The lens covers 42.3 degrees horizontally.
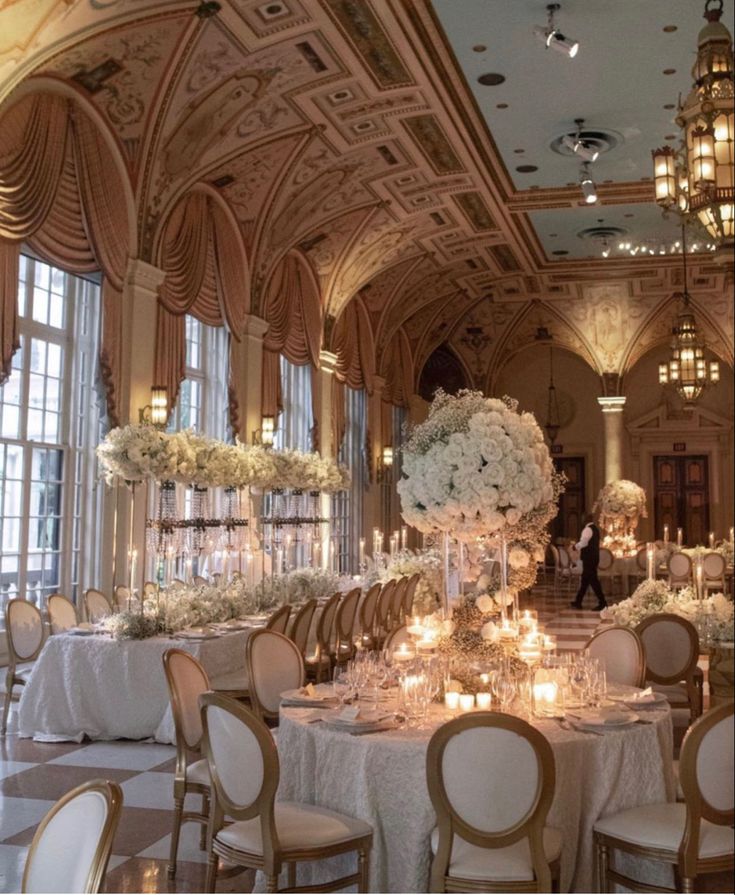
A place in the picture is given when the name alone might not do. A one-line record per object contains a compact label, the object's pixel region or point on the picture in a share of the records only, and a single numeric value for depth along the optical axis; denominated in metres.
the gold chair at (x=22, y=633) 7.24
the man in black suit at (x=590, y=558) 15.05
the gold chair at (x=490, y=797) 3.13
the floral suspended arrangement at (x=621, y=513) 18.08
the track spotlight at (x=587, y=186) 11.62
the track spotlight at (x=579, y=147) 11.08
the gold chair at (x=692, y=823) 2.27
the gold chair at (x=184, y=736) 4.28
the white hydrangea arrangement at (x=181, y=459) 7.06
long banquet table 6.64
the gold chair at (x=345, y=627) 8.20
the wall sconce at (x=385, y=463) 18.73
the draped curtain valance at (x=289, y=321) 13.23
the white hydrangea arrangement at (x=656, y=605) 7.03
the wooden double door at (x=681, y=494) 21.67
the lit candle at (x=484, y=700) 4.01
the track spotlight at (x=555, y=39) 7.86
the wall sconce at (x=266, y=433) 12.57
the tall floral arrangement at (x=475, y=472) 3.72
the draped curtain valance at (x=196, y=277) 10.46
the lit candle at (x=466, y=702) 4.02
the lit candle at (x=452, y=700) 4.04
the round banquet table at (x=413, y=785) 3.50
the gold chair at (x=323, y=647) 7.77
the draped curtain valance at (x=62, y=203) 7.84
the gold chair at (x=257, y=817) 3.37
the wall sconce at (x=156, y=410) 9.68
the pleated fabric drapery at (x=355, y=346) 16.41
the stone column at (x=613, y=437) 21.09
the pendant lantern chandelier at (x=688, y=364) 10.69
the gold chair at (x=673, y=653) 6.36
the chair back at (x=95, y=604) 8.11
